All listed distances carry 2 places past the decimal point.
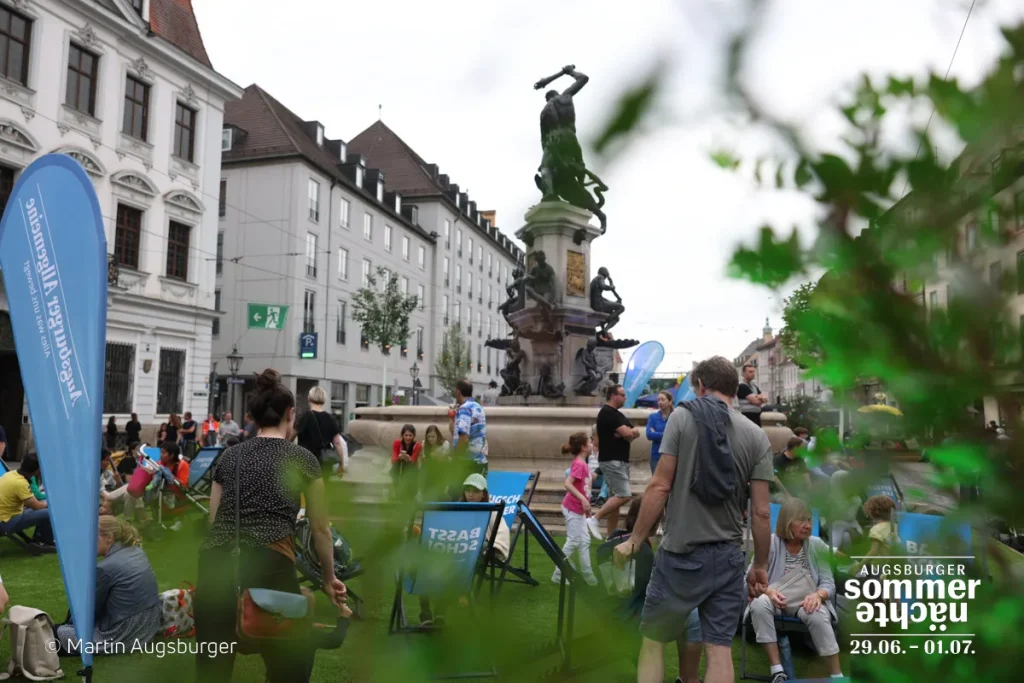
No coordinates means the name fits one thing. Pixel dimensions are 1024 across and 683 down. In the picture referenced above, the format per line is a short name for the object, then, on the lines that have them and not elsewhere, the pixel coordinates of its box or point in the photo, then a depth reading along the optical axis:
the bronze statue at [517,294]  15.59
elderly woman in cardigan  4.64
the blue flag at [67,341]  4.18
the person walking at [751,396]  8.77
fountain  14.98
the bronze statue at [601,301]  15.91
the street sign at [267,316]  29.12
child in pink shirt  7.11
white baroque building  20.55
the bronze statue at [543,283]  15.09
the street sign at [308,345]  35.22
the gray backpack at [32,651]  4.48
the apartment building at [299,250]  36.88
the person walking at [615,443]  8.21
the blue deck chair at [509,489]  6.31
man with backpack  3.76
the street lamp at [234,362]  27.56
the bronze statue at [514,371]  15.51
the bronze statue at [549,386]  15.05
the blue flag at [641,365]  15.30
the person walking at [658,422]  8.55
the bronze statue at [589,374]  15.27
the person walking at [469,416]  5.54
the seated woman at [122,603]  4.95
